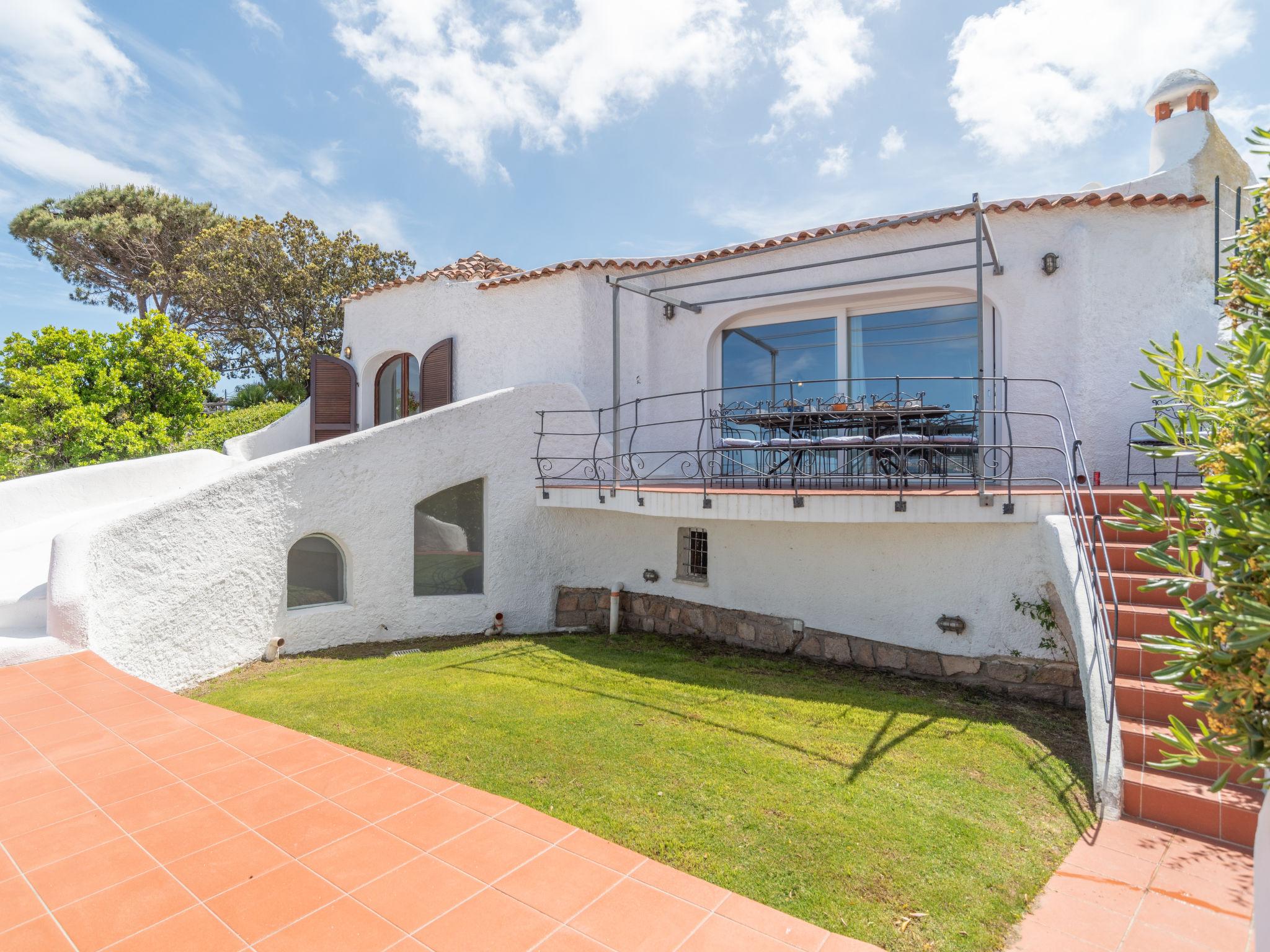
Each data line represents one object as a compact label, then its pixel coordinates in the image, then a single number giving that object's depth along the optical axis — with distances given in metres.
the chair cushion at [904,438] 7.02
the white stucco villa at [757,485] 6.73
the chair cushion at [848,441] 7.20
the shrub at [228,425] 15.13
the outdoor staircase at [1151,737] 3.94
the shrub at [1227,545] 1.66
